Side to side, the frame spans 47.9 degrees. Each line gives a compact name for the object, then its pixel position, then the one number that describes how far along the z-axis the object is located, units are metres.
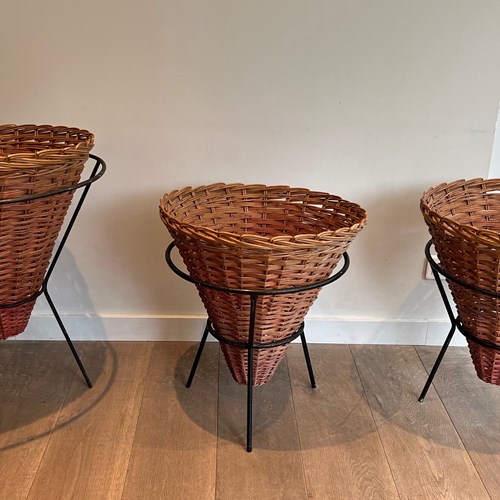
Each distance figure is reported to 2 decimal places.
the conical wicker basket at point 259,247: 1.02
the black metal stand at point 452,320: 1.14
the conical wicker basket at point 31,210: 1.02
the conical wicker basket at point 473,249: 1.07
